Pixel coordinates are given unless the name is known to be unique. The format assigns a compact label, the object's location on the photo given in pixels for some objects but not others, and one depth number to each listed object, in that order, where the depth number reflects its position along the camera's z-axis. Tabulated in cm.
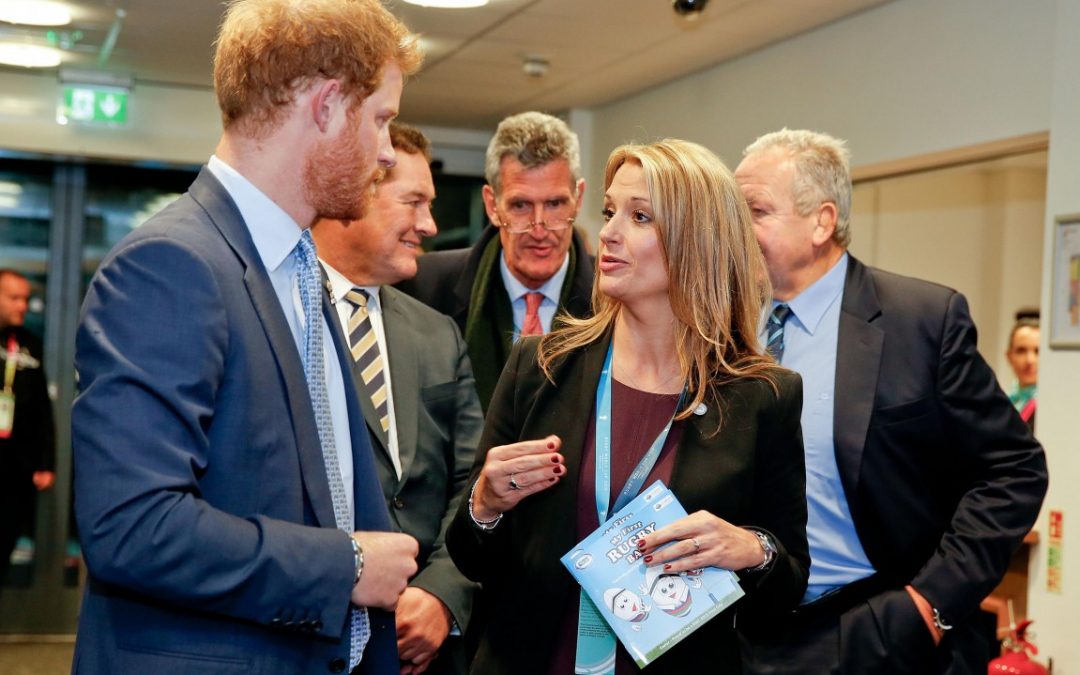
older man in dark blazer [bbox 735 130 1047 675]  255
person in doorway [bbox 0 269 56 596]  645
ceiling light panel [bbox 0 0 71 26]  604
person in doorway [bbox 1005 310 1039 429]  693
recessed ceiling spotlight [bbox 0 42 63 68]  688
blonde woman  194
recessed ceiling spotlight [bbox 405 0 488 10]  573
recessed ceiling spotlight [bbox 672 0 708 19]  524
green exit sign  765
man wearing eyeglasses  317
